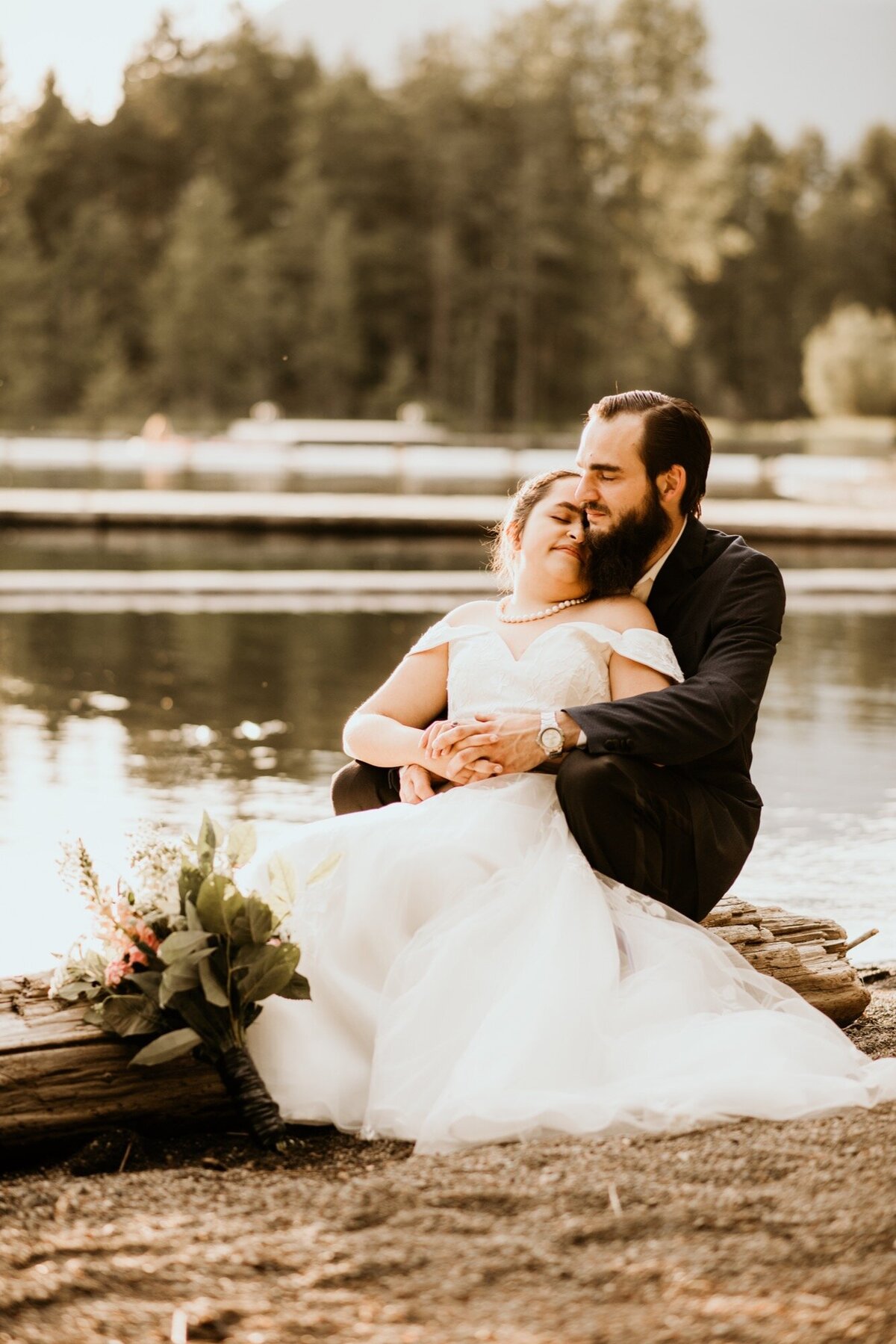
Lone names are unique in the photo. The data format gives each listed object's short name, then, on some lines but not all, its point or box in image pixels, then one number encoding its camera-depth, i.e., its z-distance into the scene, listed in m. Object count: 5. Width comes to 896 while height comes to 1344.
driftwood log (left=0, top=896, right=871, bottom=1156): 5.99
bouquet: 6.00
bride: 5.85
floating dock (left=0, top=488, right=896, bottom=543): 36.06
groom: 6.75
